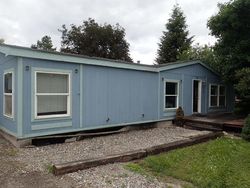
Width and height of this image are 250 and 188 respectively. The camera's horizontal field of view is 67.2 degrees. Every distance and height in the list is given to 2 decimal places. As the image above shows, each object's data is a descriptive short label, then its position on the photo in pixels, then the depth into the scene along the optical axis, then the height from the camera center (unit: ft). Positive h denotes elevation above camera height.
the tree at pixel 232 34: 28.41 +9.25
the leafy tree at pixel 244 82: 25.39 +1.36
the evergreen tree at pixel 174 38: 67.68 +19.27
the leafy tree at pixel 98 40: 74.70 +20.36
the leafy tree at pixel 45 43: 112.83 +29.38
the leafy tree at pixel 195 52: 58.31 +12.53
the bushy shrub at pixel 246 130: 21.34 -4.45
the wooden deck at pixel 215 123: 25.01 -4.32
